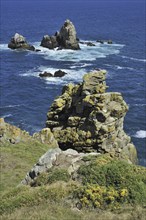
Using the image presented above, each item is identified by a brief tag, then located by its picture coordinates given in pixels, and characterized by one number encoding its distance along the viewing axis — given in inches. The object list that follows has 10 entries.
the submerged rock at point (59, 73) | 3950.5
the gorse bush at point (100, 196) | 704.4
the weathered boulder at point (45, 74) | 3922.2
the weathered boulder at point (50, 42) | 5438.0
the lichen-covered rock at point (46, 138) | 1718.8
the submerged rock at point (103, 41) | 5889.3
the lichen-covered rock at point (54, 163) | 854.5
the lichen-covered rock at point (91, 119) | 1791.3
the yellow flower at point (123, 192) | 716.7
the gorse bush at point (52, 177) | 796.6
